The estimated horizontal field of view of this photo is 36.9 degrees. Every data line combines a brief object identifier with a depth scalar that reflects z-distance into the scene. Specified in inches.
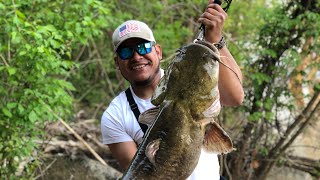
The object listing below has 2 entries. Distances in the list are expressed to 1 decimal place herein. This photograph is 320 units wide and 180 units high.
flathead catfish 92.0
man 124.6
